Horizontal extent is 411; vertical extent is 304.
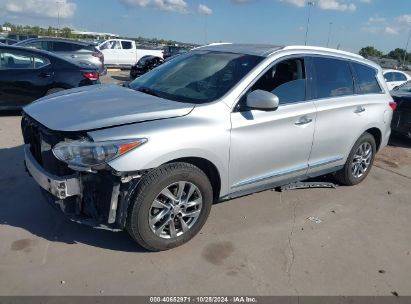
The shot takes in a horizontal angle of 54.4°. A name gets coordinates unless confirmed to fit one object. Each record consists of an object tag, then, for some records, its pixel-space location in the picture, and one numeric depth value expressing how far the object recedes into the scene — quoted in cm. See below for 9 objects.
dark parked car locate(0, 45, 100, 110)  799
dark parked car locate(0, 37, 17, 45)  2192
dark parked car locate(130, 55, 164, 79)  1833
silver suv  315
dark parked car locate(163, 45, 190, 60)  2678
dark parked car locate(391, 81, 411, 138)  799
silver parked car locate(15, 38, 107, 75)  1608
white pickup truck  2280
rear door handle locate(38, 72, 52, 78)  826
